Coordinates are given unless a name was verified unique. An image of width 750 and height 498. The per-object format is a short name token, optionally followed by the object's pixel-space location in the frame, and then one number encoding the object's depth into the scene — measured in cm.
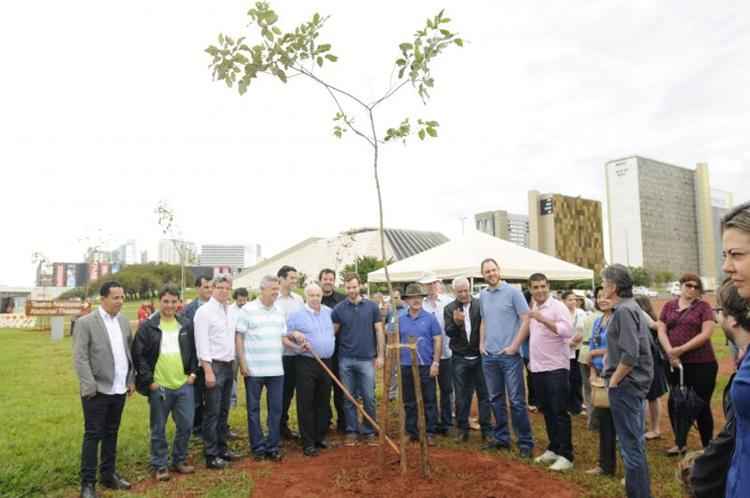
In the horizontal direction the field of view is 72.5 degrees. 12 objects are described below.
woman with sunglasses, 499
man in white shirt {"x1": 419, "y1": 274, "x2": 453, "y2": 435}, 646
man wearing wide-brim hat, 613
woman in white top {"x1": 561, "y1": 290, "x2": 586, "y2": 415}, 742
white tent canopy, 1036
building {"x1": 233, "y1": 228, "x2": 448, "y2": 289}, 9406
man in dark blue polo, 606
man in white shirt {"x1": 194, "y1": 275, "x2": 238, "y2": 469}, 523
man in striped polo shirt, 550
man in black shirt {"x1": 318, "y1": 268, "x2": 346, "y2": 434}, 646
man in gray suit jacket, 451
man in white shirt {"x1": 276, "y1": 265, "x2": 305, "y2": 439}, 632
